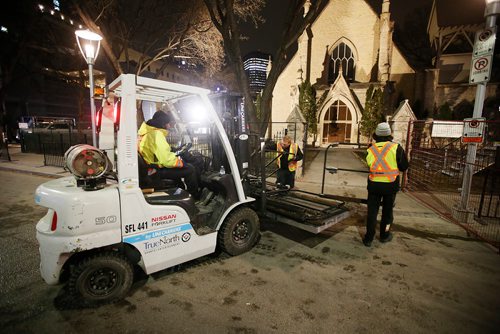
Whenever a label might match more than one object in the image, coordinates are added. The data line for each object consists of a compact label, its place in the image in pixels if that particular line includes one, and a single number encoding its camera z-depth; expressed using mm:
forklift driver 3436
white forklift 2738
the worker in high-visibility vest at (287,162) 6703
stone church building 20172
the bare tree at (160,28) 12755
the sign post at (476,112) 5027
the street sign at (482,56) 4996
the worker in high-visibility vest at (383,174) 4257
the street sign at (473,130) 5148
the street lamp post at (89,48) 7016
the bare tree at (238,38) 7961
